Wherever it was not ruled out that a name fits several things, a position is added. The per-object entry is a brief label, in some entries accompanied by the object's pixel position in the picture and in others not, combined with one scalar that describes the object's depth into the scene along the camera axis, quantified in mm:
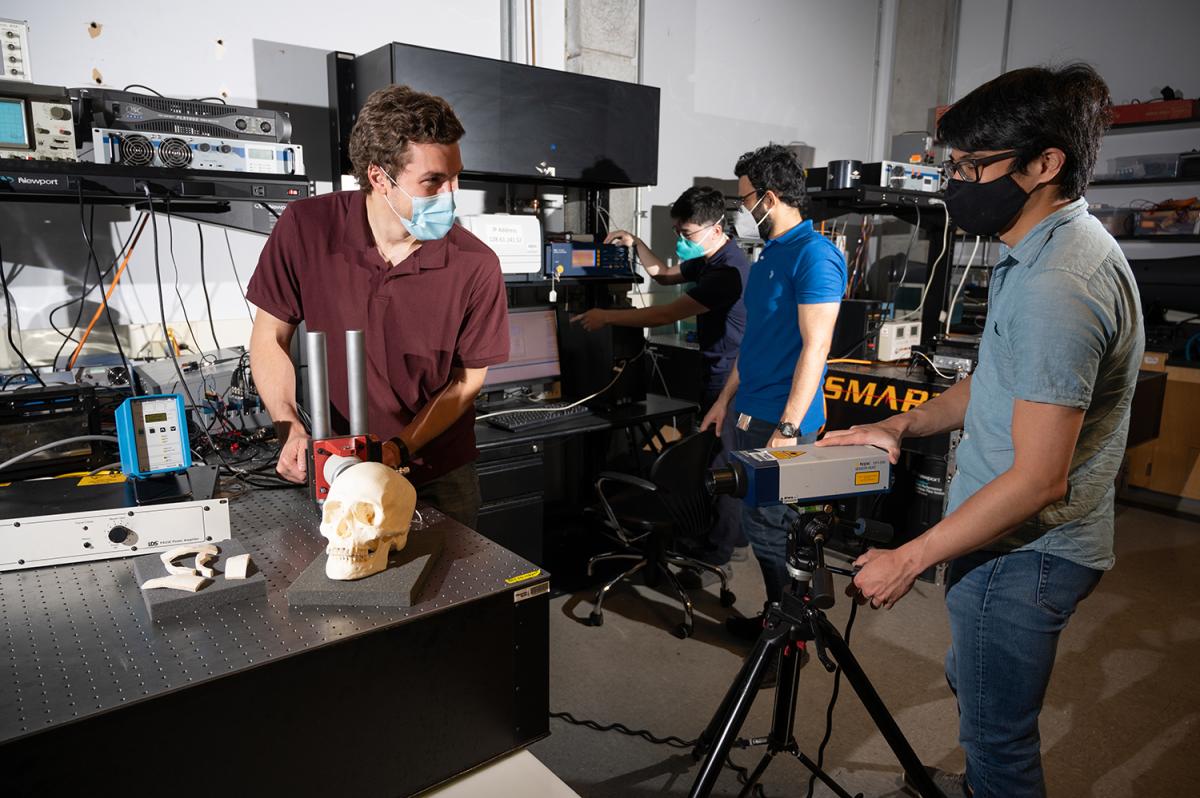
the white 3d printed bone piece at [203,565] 1020
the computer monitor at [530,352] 2953
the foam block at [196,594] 953
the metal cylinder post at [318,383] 1139
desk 2566
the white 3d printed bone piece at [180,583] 978
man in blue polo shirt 2160
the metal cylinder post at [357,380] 1164
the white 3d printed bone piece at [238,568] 1016
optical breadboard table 784
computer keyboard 2697
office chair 2484
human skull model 1017
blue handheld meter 1248
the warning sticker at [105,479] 1274
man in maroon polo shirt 1562
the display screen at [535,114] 2480
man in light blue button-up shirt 1058
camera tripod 1316
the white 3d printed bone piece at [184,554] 1016
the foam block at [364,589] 980
